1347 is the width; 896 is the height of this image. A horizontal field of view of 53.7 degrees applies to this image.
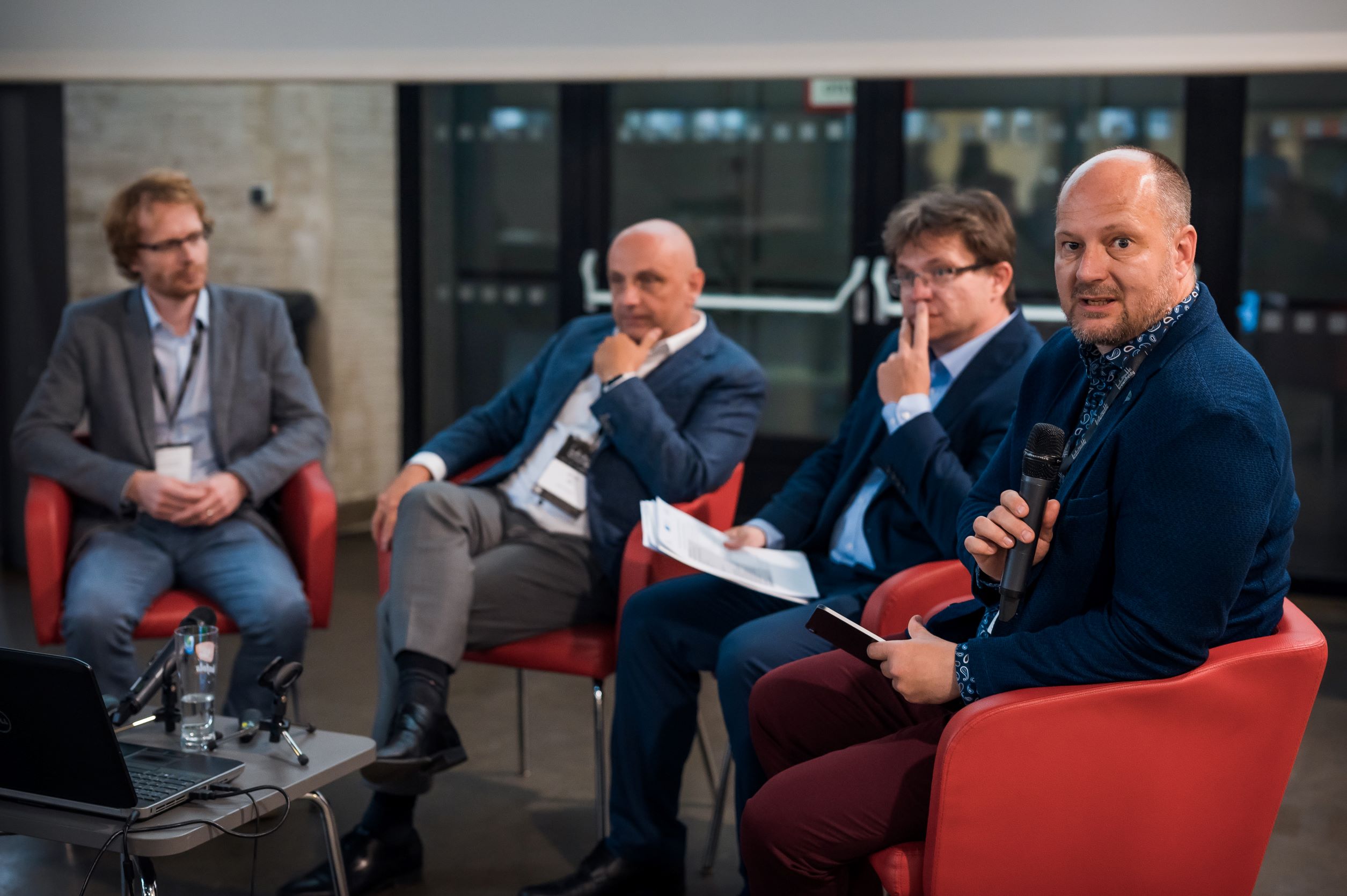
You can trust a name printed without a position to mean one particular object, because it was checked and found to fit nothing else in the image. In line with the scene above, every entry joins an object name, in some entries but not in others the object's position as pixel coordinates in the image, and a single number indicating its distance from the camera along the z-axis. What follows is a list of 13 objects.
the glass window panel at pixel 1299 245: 4.53
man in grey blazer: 2.88
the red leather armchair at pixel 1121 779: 1.64
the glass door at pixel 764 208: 5.08
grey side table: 1.79
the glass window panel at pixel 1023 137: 4.81
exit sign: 4.95
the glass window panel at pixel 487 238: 5.44
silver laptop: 1.78
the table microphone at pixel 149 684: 2.16
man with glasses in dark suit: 2.38
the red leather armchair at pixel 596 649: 2.63
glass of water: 2.17
